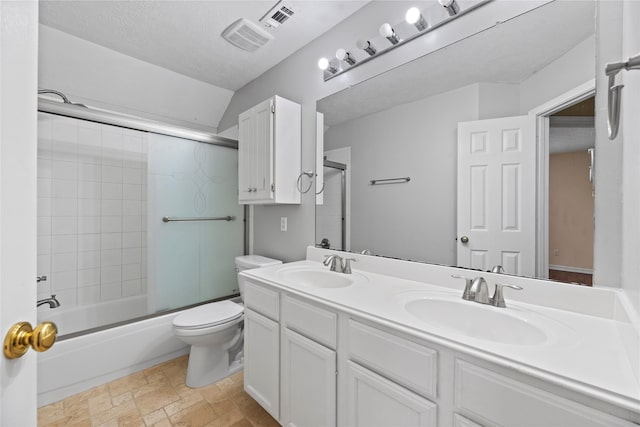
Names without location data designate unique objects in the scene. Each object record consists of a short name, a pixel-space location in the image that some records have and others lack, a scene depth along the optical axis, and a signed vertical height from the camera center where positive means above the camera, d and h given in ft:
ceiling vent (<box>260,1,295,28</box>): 5.53 +4.24
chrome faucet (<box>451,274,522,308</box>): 3.34 -1.02
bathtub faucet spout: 6.06 -2.14
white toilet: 5.69 -2.84
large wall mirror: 3.35 +0.95
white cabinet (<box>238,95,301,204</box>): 6.40 +1.49
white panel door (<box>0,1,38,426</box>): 1.39 +0.08
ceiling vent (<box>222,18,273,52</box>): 6.12 +4.23
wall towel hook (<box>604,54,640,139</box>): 1.81 +0.86
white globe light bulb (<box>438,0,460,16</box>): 4.15 +3.24
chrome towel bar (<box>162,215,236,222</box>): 7.41 -0.22
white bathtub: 5.36 -3.23
